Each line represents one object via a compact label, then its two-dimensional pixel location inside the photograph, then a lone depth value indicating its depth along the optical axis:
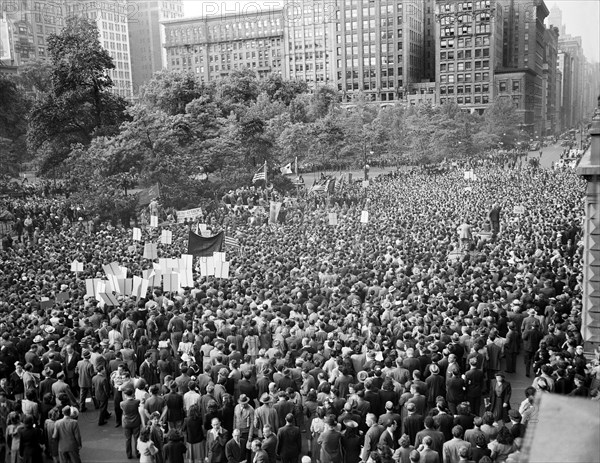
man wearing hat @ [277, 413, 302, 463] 9.49
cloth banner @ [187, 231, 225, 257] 21.42
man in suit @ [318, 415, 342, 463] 9.12
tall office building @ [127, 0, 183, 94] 158.50
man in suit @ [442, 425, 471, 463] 8.52
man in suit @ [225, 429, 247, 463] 9.38
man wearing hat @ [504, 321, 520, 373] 14.06
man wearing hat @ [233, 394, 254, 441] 10.08
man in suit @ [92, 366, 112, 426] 12.02
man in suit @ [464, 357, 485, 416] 11.14
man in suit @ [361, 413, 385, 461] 9.15
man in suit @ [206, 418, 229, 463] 9.56
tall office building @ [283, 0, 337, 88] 129.25
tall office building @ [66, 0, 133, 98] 136.12
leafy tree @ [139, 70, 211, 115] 54.72
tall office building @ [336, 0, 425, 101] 124.19
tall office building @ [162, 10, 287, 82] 138.50
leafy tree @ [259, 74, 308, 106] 78.88
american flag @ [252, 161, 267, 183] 39.60
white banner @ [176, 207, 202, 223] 29.20
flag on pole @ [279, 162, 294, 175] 41.38
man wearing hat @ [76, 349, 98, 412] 12.45
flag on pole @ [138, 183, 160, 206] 34.44
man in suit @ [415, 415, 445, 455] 8.86
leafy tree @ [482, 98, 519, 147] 86.94
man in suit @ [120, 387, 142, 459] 10.62
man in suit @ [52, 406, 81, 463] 9.90
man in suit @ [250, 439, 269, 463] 8.66
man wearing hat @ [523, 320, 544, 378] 14.03
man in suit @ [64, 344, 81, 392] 13.13
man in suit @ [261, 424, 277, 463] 9.05
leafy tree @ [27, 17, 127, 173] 43.84
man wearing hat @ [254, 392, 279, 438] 9.95
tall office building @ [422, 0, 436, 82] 134.75
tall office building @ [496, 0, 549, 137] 125.25
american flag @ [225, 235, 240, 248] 23.52
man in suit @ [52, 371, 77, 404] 11.11
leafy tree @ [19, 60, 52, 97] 77.12
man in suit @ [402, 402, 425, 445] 9.52
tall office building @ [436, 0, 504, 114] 113.31
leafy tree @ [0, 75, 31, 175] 54.44
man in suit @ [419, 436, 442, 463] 8.38
